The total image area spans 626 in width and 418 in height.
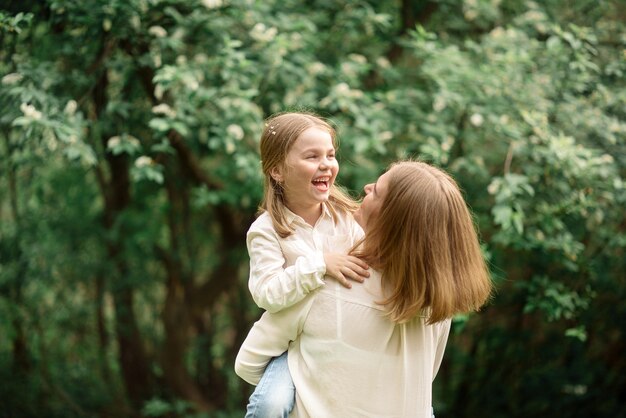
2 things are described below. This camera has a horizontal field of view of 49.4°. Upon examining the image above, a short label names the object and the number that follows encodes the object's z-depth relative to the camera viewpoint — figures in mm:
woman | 1875
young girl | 1903
